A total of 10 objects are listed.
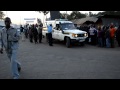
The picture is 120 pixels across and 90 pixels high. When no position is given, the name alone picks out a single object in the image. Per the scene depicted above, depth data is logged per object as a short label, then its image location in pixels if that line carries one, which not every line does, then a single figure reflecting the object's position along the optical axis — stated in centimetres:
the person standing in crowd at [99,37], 911
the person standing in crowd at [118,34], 902
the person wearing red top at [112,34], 890
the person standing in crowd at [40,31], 1080
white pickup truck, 911
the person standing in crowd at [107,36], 891
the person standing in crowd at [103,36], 907
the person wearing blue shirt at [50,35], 968
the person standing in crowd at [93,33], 947
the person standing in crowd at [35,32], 1090
